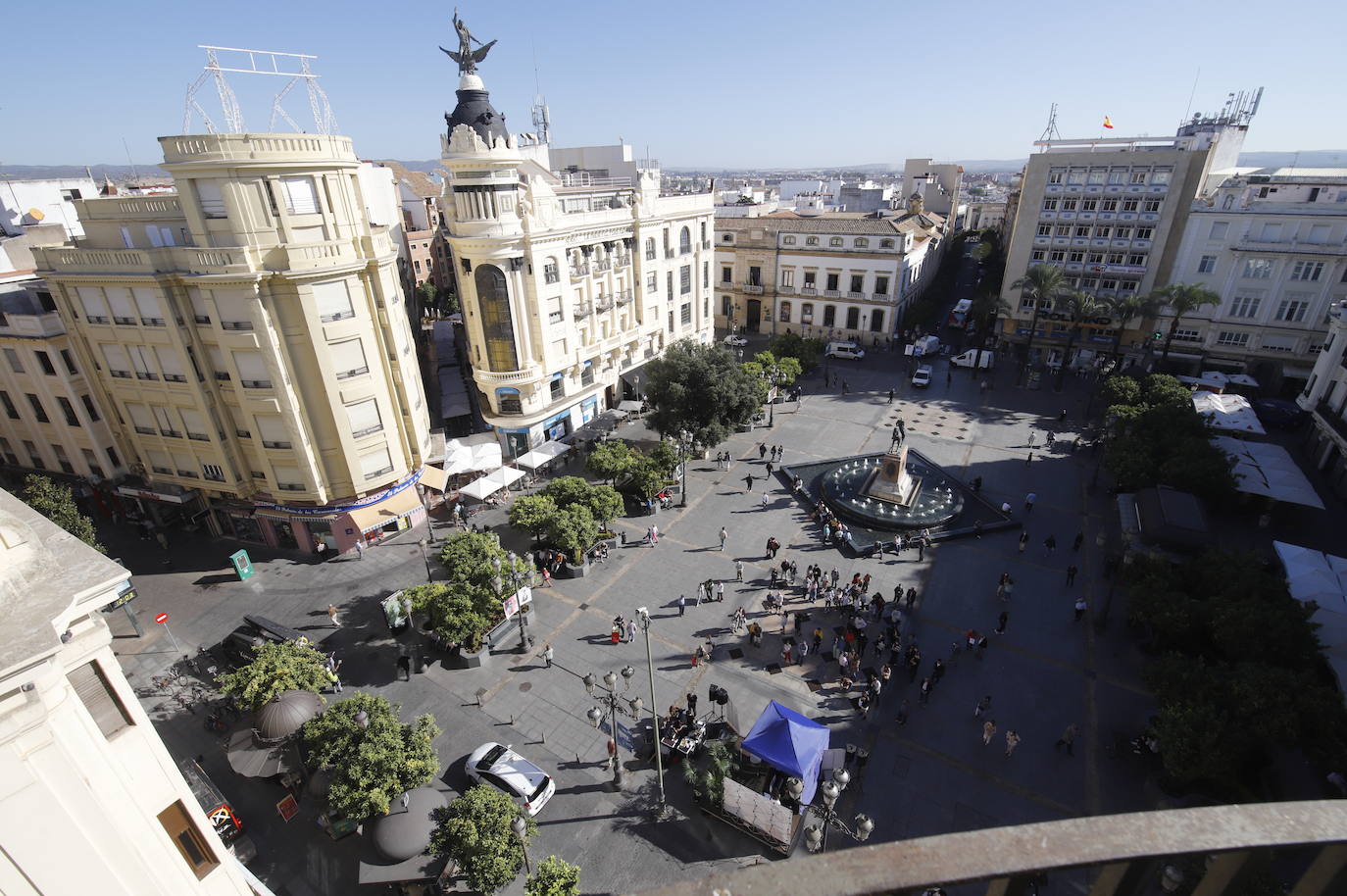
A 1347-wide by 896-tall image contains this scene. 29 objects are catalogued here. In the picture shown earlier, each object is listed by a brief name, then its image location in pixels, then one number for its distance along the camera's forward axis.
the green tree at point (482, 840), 15.80
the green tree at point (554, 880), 14.97
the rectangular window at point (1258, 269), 48.50
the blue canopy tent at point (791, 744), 18.80
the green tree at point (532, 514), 29.97
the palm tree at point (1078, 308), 52.97
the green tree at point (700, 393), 38.34
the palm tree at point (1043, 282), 54.47
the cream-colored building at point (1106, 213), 51.94
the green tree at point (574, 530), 29.25
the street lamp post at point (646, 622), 18.12
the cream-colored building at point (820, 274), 62.38
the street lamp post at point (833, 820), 13.91
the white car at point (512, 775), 19.52
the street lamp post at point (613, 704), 18.00
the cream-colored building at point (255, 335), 27.17
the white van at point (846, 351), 62.28
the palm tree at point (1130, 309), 50.78
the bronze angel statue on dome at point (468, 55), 40.53
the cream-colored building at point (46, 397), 30.88
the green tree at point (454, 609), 23.95
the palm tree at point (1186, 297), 48.41
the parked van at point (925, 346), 61.38
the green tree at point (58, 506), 28.34
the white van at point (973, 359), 57.97
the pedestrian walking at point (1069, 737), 20.82
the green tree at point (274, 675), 20.78
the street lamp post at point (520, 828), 14.40
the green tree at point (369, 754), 17.17
